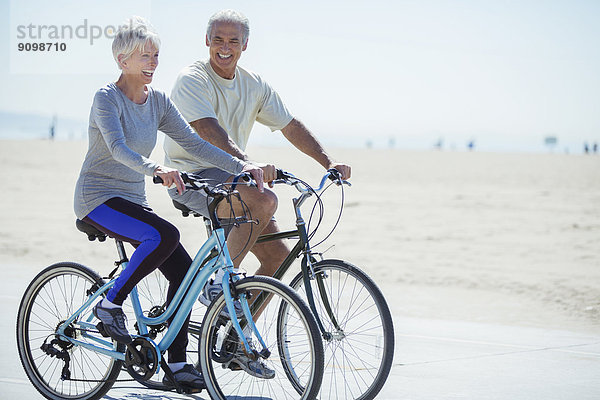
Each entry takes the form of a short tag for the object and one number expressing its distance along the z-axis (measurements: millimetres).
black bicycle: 7719
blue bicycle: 7273
